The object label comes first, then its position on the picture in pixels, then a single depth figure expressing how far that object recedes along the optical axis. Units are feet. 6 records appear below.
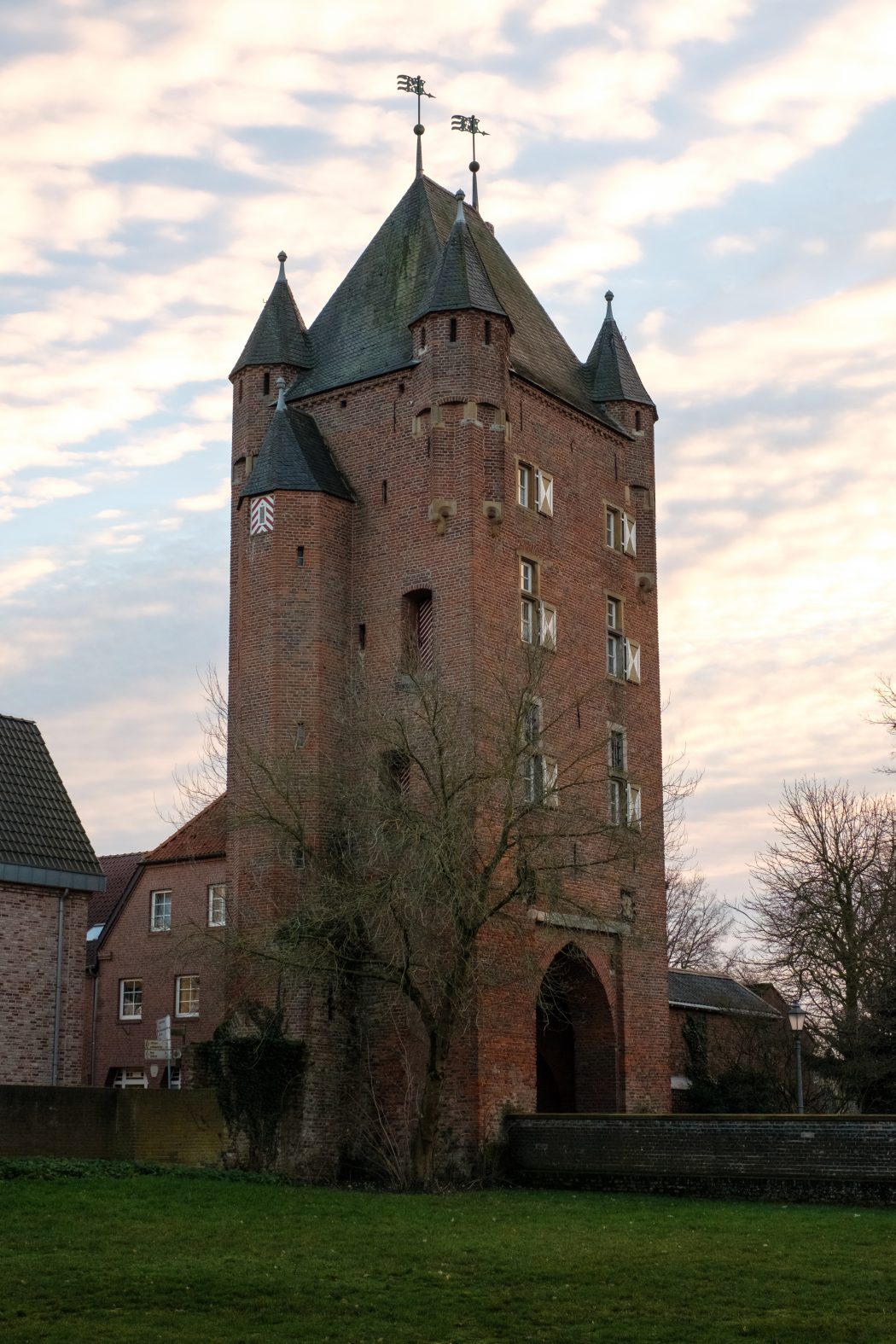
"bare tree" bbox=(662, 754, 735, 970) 225.15
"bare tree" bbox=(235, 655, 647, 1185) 94.32
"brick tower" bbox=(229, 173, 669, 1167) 111.55
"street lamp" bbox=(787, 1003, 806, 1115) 104.94
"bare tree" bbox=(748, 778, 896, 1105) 130.31
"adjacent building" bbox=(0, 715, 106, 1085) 103.55
